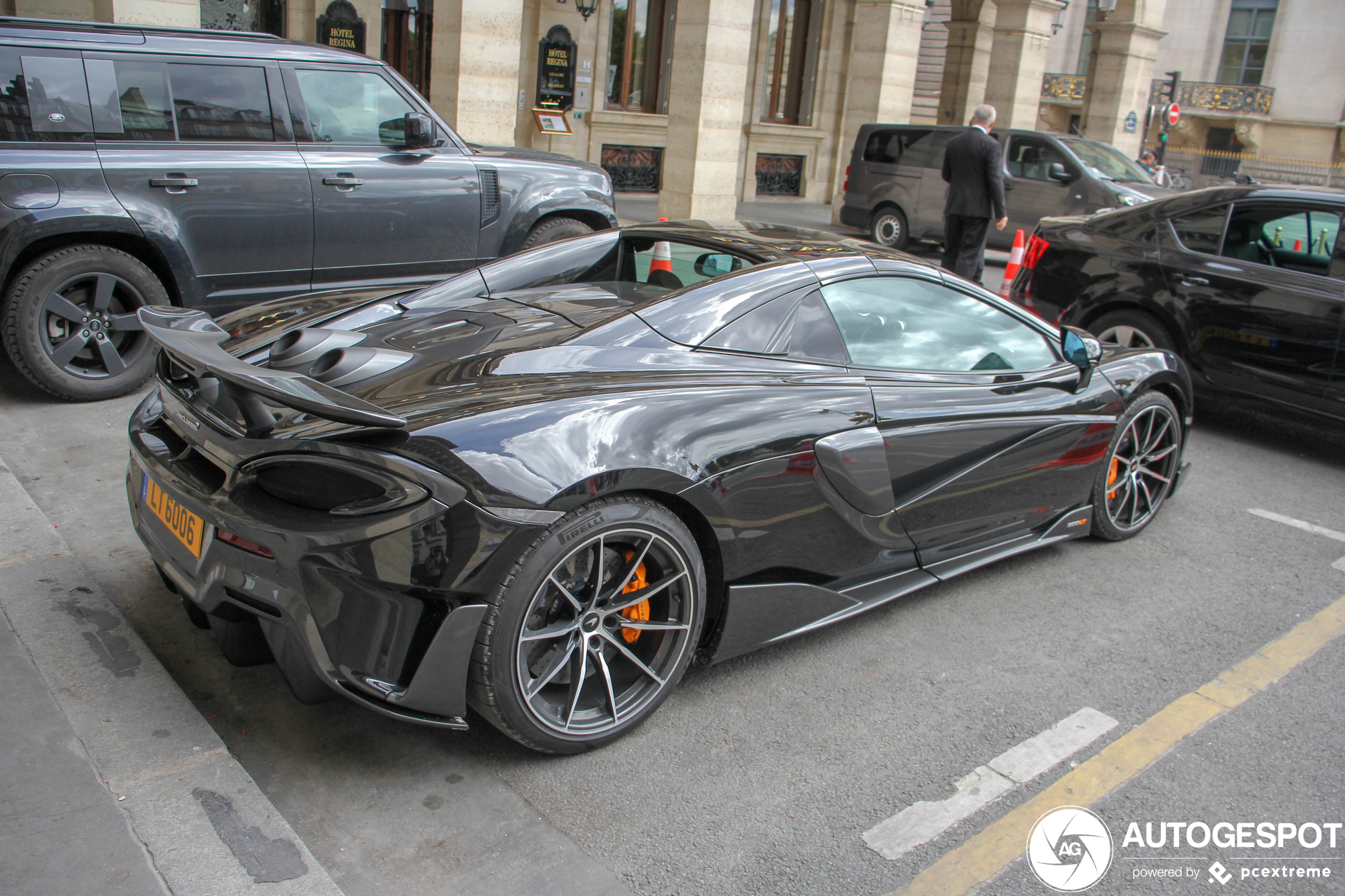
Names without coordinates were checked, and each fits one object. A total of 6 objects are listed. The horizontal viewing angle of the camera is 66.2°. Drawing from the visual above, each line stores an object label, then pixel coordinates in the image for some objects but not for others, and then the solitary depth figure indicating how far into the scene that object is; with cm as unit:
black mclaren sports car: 243
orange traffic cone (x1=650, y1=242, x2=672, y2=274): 382
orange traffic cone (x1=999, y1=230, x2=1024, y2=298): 928
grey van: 1354
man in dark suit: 930
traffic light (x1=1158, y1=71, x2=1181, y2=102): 2803
